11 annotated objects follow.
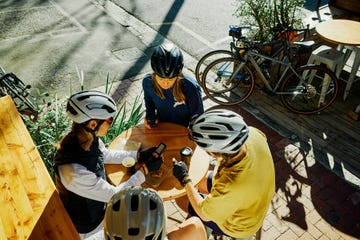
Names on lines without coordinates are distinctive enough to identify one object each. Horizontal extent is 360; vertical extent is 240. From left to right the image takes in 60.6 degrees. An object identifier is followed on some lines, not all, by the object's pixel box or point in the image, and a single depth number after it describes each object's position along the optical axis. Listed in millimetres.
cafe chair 5734
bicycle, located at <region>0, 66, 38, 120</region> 5000
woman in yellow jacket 2396
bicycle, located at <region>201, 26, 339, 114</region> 5727
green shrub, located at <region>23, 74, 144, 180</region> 4230
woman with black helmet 3502
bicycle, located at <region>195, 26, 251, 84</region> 5801
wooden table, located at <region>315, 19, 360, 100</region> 5426
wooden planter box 2811
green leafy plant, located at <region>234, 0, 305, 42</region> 6203
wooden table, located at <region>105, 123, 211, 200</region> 3124
